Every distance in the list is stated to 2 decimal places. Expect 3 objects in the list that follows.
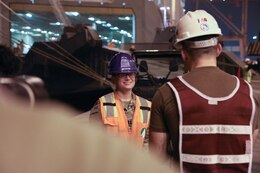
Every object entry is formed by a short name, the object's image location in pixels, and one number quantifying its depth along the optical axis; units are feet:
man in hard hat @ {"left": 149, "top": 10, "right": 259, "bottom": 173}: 5.08
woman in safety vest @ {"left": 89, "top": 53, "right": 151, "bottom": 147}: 8.13
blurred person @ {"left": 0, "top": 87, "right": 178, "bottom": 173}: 1.65
